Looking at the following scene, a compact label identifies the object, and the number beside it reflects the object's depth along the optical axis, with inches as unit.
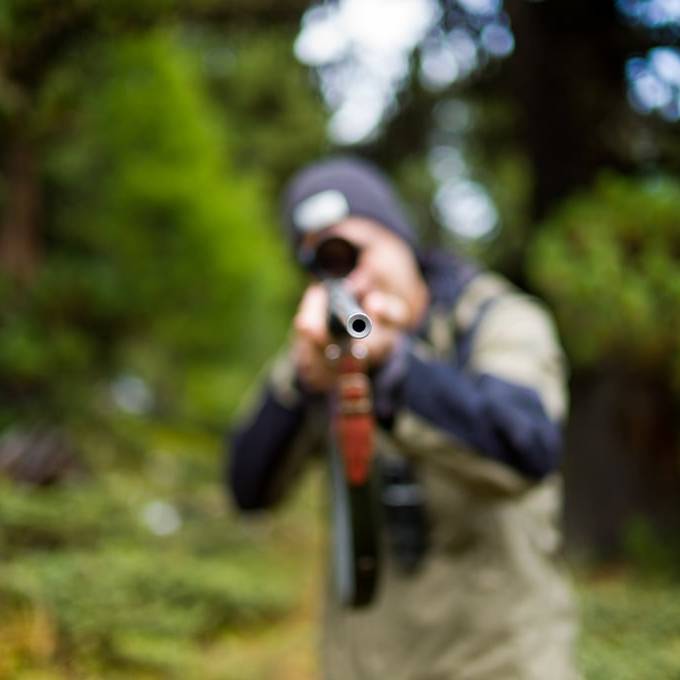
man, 65.2
